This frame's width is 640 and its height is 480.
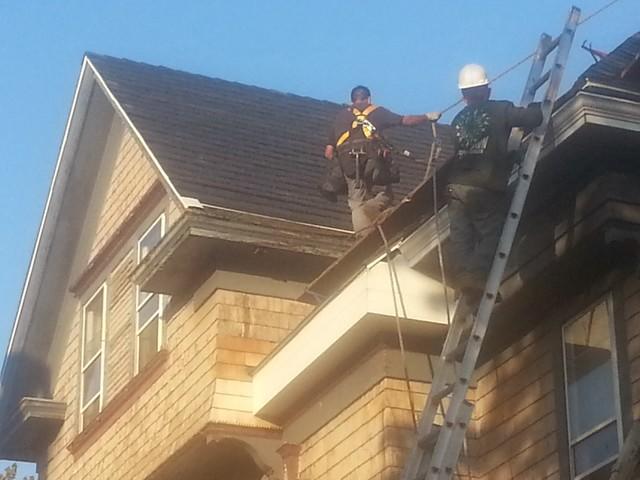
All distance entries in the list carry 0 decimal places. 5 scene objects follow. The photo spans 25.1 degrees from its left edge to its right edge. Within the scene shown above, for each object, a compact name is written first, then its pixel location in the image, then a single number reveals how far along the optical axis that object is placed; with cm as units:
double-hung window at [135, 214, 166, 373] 1362
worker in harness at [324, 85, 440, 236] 1205
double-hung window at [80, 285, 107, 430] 1477
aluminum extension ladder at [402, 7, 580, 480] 775
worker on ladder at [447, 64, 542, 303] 890
